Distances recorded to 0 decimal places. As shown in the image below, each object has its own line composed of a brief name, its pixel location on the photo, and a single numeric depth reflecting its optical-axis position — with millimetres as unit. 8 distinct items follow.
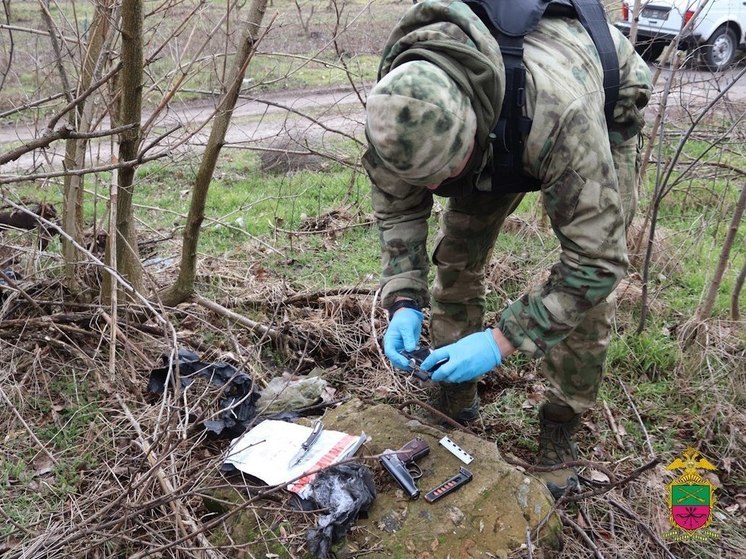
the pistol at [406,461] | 2254
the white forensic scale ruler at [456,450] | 2368
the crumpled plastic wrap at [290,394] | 2840
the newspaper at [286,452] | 2318
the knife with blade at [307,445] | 2359
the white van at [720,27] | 7844
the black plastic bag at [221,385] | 2666
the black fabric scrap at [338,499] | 2066
